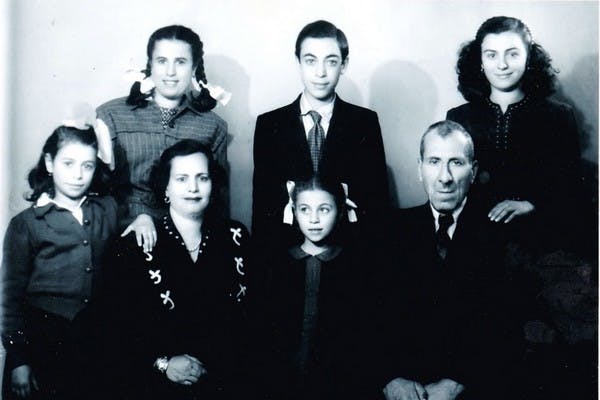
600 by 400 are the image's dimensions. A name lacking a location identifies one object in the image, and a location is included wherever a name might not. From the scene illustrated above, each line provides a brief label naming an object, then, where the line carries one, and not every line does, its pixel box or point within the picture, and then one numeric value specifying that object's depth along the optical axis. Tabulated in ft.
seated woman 4.26
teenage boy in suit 4.95
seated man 4.28
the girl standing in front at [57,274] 4.34
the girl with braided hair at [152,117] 4.81
